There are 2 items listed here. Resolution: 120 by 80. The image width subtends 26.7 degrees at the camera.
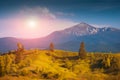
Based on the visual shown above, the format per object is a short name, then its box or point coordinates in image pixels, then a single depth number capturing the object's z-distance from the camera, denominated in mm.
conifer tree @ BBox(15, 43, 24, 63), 158225
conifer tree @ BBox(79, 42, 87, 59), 181412
